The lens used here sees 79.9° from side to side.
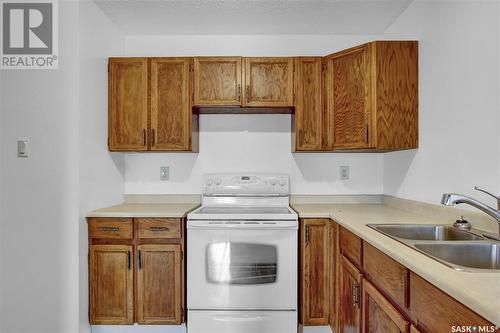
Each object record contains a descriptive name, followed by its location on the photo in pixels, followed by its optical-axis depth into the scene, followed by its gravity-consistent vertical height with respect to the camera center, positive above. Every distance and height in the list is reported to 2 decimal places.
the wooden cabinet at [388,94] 2.05 +0.48
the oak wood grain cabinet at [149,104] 2.37 +0.46
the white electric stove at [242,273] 2.03 -0.76
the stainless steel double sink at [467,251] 1.20 -0.36
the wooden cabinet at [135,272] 2.07 -0.77
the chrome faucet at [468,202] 1.25 -0.17
